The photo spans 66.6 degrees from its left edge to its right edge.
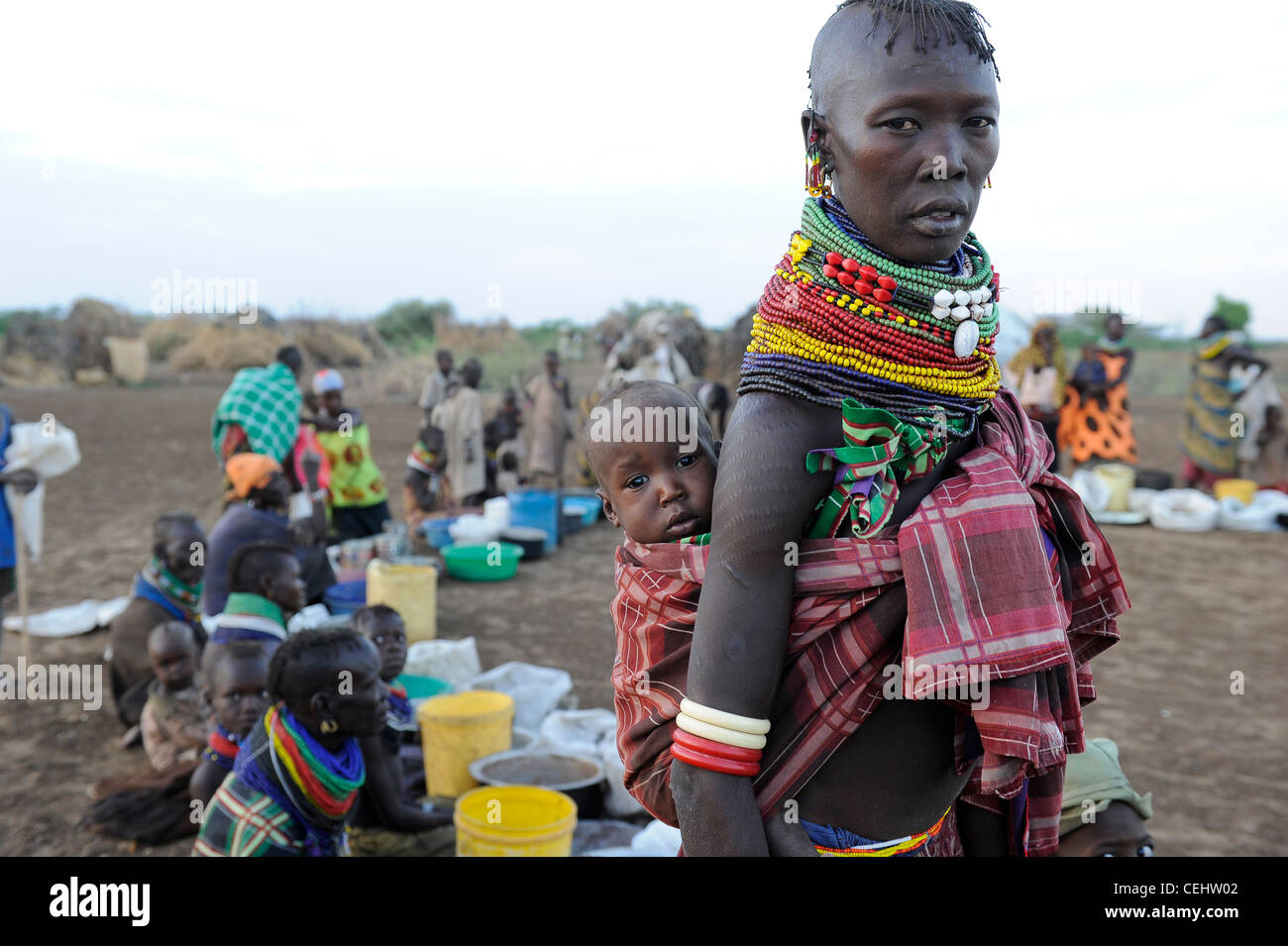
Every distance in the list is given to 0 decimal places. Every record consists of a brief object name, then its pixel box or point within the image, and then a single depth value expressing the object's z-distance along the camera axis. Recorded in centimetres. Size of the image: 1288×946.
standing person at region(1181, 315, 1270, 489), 1095
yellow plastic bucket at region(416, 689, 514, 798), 398
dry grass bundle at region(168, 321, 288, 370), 2808
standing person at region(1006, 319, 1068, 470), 1084
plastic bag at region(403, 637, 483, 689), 499
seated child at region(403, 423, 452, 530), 913
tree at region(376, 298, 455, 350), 3438
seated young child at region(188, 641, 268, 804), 379
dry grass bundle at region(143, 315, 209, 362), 3259
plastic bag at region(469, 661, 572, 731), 477
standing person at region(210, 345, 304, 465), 607
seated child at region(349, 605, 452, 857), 352
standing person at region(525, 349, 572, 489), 1107
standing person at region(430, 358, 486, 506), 1006
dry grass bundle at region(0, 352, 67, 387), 2408
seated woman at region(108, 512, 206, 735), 484
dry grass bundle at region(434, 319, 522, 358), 2767
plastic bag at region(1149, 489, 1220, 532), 984
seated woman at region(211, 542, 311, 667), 426
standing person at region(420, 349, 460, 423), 1073
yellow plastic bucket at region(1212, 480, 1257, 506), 1030
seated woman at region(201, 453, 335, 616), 516
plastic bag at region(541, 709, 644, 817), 387
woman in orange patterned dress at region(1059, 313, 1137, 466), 1157
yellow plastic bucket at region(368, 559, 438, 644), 597
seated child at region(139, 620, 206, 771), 434
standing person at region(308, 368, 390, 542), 795
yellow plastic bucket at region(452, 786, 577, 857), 299
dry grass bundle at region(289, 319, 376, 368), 2770
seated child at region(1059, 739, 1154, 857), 230
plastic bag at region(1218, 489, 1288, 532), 981
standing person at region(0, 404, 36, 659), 514
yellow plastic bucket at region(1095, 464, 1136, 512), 1047
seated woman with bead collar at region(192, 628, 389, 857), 282
